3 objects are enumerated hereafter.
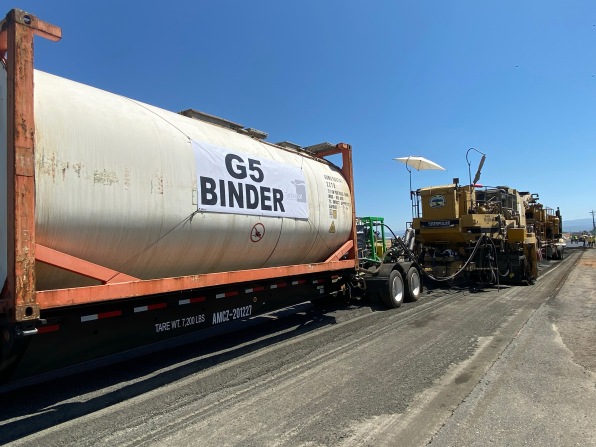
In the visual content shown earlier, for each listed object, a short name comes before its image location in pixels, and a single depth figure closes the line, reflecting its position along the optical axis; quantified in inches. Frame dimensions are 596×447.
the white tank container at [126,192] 158.9
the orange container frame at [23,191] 141.3
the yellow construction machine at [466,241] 528.1
